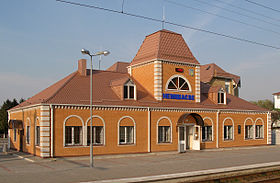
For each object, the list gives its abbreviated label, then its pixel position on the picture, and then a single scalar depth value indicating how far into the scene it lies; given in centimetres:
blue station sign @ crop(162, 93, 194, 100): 2892
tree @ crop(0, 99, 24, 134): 5347
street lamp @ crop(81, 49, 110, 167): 1870
